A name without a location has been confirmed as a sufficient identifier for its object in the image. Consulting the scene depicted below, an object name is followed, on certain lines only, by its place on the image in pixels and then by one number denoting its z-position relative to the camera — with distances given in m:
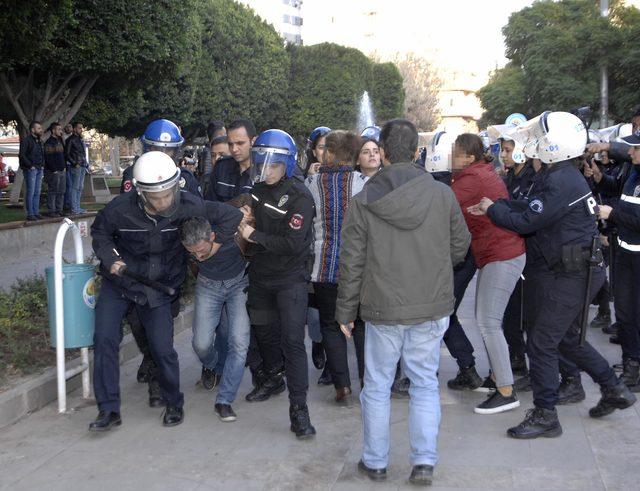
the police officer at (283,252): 4.88
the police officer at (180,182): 5.56
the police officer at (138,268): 4.84
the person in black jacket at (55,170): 15.84
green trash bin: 5.26
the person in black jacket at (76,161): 16.84
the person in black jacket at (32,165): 14.66
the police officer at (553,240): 4.64
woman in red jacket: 5.20
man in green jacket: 3.92
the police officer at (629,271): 5.37
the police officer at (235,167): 5.91
